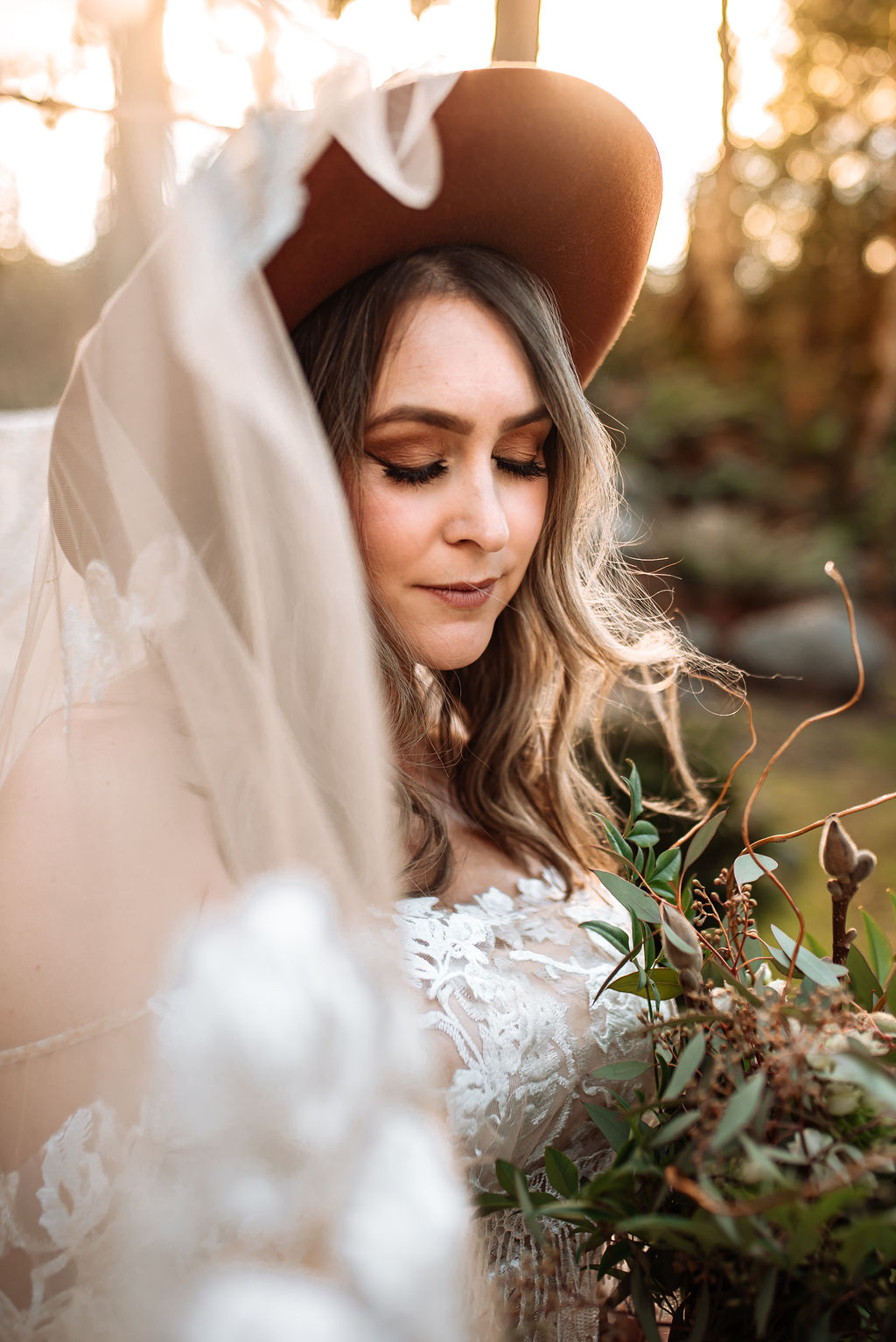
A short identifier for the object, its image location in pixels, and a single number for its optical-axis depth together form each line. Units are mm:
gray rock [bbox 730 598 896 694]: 7852
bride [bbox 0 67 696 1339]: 826
